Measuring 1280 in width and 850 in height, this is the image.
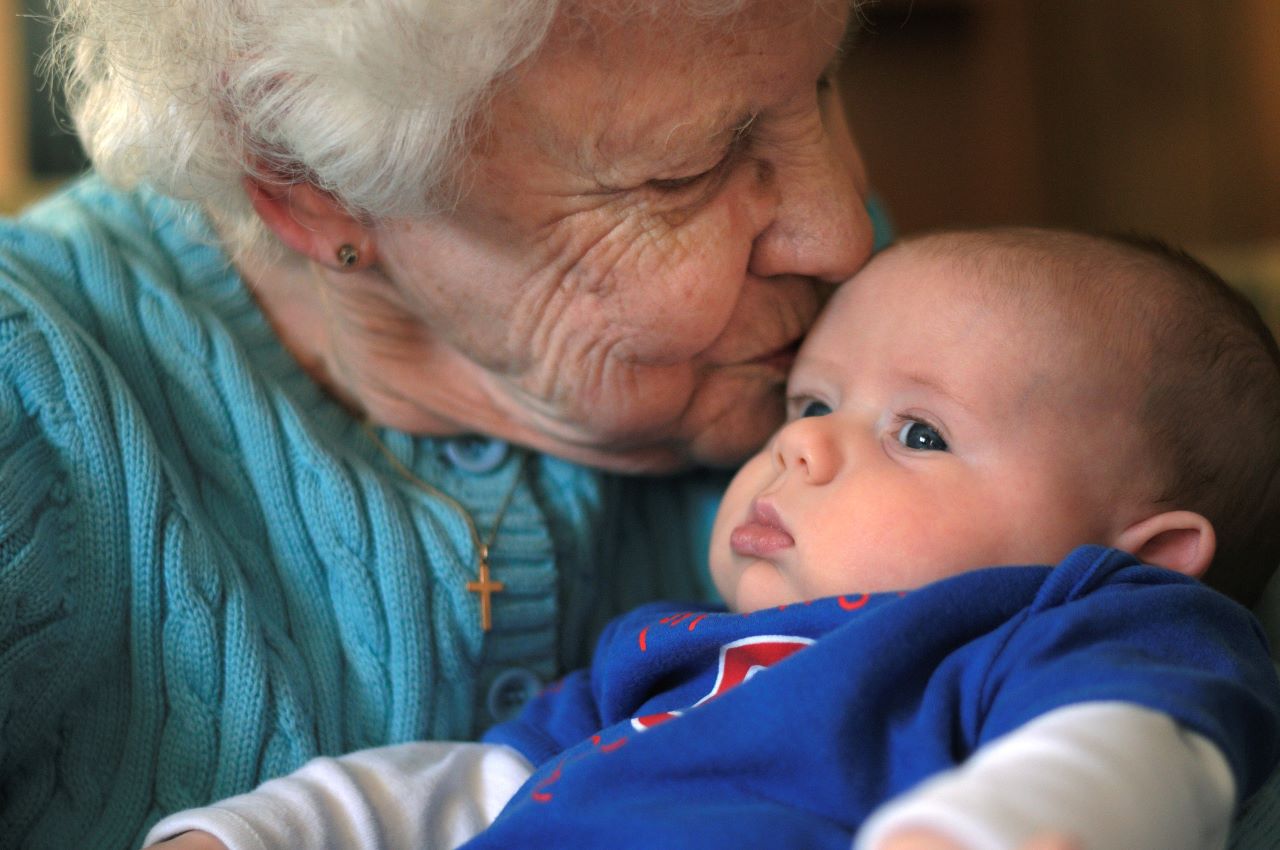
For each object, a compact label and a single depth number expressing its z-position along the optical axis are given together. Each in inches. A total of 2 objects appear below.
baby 25.2
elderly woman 28.5
